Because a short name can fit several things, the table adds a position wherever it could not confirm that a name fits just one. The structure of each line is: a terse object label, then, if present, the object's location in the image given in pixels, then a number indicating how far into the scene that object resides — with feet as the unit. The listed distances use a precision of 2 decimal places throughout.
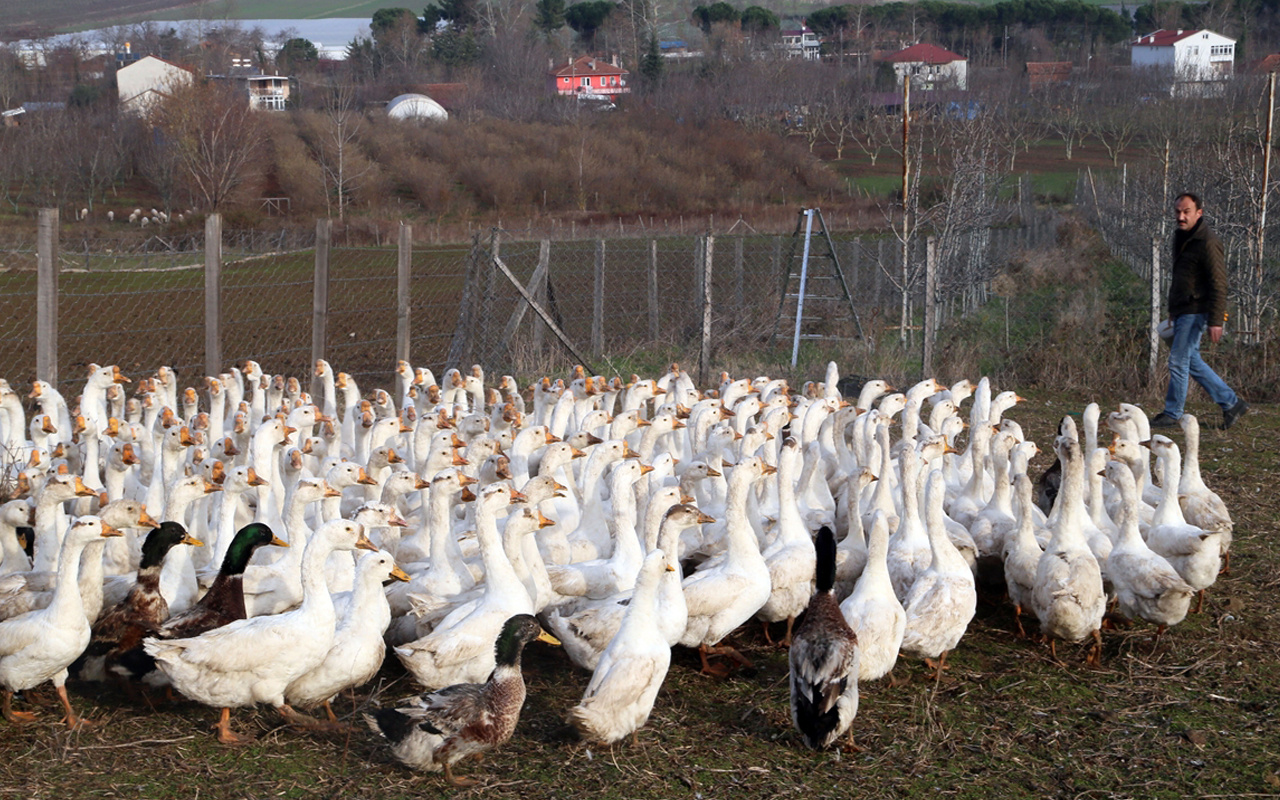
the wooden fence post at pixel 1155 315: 42.93
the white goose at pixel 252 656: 16.31
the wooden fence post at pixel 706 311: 41.86
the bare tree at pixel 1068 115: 157.28
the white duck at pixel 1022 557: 20.76
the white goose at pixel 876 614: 17.89
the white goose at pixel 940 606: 18.71
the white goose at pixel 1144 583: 19.60
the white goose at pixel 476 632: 17.48
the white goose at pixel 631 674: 16.02
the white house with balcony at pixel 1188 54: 185.68
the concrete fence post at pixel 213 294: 33.14
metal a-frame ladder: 49.34
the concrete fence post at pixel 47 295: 29.04
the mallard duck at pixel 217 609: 17.58
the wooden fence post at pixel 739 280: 60.13
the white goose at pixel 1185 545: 21.03
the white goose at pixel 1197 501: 23.29
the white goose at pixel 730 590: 19.20
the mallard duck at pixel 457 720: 15.48
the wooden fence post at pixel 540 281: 45.93
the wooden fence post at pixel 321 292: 36.65
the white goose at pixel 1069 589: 19.20
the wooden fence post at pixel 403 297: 39.63
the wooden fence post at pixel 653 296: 52.21
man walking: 34.76
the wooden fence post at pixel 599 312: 48.98
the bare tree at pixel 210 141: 150.30
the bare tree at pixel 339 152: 156.04
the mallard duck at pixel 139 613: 18.22
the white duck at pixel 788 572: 20.72
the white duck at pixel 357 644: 17.20
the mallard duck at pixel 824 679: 16.16
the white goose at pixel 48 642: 16.78
